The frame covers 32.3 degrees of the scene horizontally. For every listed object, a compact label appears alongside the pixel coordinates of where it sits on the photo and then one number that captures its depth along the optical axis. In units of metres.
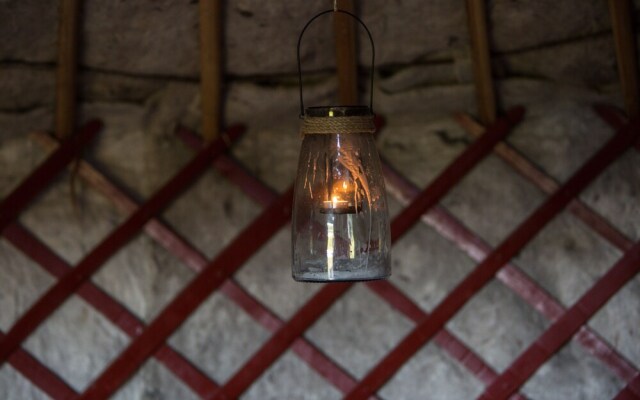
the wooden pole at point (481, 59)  2.27
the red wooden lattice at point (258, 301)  2.37
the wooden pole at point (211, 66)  2.32
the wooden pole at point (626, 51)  2.20
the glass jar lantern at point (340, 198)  1.50
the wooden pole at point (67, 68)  2.32
